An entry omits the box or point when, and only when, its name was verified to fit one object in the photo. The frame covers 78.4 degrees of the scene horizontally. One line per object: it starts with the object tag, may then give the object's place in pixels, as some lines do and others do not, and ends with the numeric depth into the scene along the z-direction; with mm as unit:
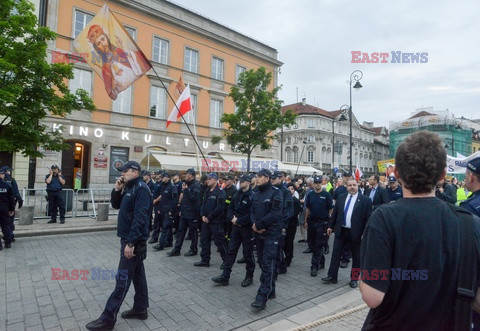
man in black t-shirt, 1490
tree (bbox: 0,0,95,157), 9547
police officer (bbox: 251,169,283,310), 4490
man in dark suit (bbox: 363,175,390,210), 7910
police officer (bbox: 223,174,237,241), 7793
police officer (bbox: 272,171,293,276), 6055
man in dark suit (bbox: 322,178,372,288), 5527
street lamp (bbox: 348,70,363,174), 17984
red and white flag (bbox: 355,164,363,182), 16659
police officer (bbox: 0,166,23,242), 7449
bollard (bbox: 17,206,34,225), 9320
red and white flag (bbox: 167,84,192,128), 13562
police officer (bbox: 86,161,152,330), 3701
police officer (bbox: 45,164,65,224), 9984
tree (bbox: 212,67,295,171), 18703
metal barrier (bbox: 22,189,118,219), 10336
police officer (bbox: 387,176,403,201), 8163
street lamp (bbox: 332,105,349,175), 19022
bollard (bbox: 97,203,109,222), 10852
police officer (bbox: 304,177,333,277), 6340
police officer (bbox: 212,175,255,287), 5332
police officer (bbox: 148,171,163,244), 8758
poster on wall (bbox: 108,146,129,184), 20625
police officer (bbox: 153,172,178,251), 7875
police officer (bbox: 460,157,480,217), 2531
